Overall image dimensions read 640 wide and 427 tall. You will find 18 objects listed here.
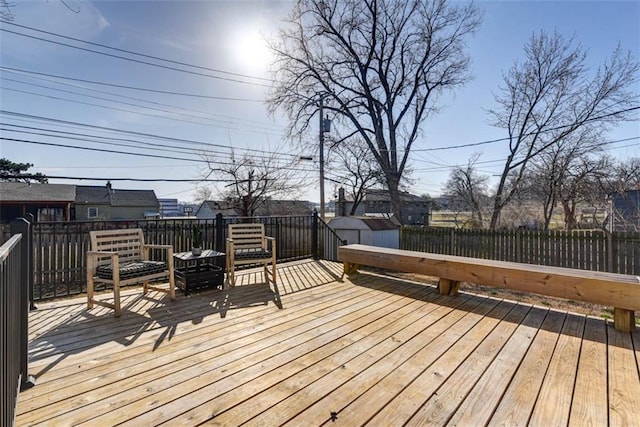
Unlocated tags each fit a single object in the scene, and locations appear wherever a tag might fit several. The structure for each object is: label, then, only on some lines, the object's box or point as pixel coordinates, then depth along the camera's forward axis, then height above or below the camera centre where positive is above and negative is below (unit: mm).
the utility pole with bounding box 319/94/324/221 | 8984 +1647
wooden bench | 2611 -654
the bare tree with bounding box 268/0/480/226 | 10711 +5750
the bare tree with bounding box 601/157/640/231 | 7559 +905
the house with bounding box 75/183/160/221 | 24453 +1080
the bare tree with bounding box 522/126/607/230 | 11047 +1752
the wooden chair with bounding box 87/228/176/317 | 2998 -541
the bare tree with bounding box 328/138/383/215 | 16000 +2581
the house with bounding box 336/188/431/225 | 17625 +666
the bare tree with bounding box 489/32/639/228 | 10062 +4273
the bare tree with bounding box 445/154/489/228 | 15612 +1512
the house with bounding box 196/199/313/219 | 16406 +512
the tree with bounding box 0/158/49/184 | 20234 +3441
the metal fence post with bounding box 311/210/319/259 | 6293 -465
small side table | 3709 -737
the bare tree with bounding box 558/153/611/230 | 10836 +1138
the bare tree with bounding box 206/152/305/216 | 14234 +1828
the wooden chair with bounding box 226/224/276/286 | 4055 -478
